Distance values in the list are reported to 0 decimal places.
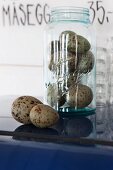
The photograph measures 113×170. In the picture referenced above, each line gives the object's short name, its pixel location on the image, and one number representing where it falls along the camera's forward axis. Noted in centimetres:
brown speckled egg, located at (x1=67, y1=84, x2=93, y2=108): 81
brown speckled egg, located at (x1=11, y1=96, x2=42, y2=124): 72
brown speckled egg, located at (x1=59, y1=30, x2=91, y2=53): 84
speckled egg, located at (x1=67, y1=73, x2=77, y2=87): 84
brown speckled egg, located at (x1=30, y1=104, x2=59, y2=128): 68
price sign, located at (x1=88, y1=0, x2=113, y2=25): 112
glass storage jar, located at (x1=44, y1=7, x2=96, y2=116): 83
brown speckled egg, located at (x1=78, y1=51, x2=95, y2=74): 84
